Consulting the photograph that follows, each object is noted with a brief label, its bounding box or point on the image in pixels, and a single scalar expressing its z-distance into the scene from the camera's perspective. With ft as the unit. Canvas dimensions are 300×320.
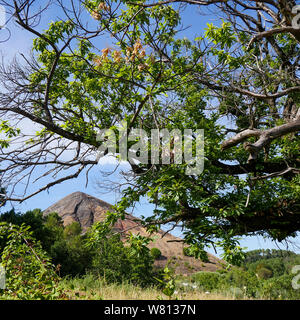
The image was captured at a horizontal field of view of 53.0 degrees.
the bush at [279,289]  38.18
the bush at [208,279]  41.68
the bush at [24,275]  14.92
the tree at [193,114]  20.22
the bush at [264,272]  77.51
